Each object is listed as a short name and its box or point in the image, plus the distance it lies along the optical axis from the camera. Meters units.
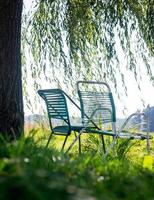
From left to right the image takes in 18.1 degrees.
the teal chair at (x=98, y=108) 4.98
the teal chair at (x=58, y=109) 4.80
